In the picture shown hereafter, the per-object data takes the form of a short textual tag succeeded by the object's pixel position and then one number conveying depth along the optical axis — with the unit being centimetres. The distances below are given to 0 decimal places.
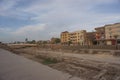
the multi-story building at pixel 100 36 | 2985
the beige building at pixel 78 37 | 4331
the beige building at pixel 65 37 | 5362
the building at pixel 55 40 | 5846
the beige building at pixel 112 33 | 2708
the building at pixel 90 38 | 3465
